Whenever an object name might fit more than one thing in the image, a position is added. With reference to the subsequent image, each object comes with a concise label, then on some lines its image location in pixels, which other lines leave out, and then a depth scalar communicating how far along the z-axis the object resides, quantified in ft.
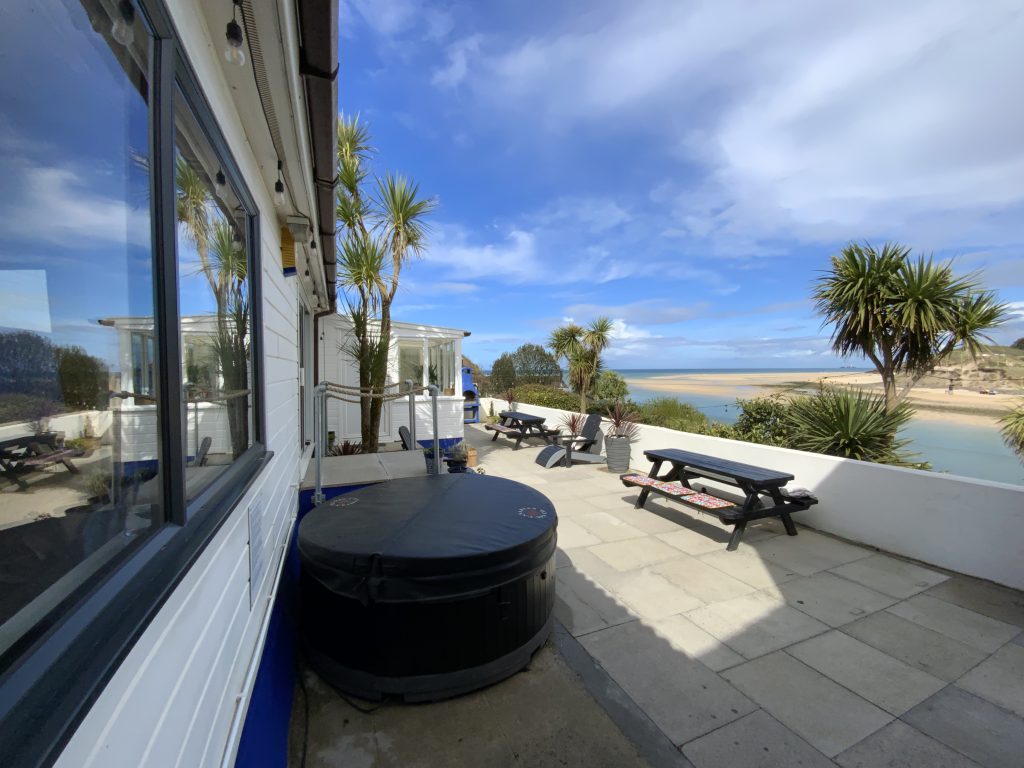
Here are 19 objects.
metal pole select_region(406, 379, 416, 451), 19.89
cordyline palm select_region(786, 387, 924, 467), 17.51
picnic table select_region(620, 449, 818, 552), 13.89
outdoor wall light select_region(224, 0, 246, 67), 4.48
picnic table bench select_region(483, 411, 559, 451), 31.27
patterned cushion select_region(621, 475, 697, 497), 15.76
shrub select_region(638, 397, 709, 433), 30.09
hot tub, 7.45
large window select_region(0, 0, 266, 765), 1.93
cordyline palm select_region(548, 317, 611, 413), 47.06
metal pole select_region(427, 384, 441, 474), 15.23
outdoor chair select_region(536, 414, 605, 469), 25.58
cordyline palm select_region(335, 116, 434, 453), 22.76
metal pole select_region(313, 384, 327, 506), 13.28
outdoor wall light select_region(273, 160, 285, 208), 8.84
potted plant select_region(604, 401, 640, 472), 24.31
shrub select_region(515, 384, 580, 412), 46.63
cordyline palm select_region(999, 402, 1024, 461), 17.92
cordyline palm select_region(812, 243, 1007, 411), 20.99
